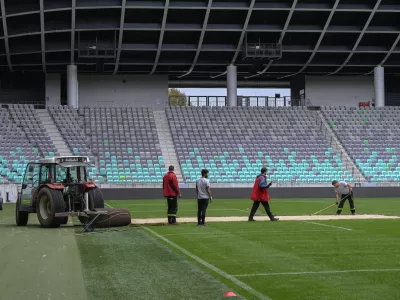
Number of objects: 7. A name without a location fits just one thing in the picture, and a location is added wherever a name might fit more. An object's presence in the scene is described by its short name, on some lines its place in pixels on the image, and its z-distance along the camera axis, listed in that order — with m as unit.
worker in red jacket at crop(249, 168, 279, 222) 23.73
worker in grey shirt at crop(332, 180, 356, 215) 28.12
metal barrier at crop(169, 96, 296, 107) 62.56
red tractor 21.33
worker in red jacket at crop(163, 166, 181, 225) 22.91
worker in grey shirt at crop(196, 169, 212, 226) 22.34
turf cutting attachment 21.05
